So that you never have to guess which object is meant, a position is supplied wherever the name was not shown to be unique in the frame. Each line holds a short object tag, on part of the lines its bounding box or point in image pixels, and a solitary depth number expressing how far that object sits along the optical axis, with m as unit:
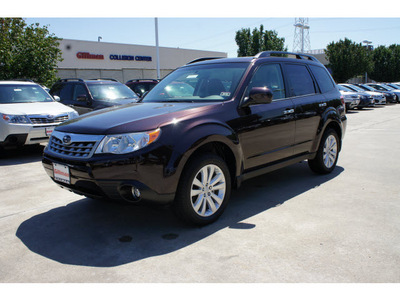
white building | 31.22
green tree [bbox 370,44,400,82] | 49.12
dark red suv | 3.13
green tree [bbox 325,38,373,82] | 40.72
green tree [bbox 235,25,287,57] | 45.81
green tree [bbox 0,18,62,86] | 15.65
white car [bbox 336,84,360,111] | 17.80
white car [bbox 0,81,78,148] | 6.94
